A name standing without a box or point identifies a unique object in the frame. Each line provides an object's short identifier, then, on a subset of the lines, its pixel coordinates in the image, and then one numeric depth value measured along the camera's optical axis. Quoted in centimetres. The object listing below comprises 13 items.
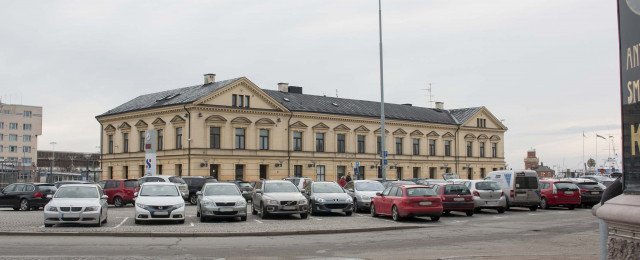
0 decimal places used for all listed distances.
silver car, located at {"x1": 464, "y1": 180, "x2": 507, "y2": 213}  2845
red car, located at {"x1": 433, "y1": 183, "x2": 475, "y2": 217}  2655
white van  3020
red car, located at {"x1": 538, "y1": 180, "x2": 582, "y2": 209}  3116
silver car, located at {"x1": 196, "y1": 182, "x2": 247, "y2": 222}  2323
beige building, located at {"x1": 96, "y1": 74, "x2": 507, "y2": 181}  5416
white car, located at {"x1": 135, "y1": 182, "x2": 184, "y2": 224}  2170
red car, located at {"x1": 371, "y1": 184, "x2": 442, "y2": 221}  2362
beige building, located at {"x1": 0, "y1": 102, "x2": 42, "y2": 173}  11638
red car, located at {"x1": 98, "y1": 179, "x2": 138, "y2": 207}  3444
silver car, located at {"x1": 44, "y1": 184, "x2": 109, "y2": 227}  2019
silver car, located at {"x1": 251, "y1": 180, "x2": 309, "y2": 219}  2472
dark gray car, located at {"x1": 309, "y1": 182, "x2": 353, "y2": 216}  2648
